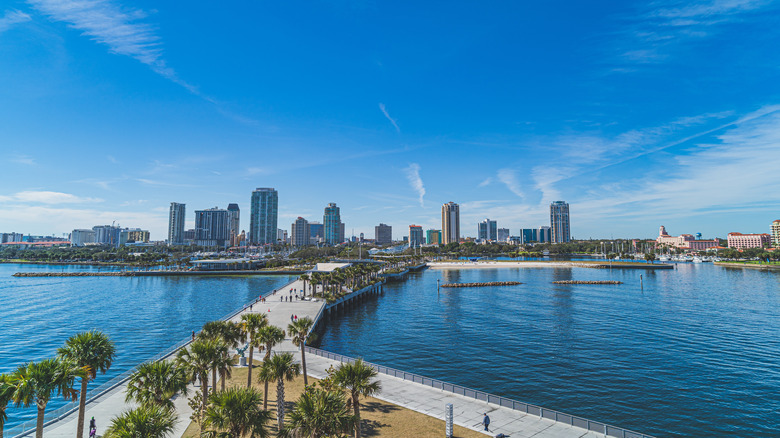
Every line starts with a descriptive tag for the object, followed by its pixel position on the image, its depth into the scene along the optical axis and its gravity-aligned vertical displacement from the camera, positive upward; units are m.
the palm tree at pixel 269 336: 29.38 -6.88
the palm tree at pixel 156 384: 20.92 -7.65
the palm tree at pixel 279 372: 24.89 -8.29
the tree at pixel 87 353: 19.98 -5.68
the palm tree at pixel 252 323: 31.31 -6.32
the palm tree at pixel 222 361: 24.88 -7.60
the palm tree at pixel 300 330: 32.69 -7.06
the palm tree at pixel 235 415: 17.30 -7.68
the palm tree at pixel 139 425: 15.18 -7.27
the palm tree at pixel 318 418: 17.75 -8.01
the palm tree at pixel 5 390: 15.68 -5.95
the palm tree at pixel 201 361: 24.05 -7.19
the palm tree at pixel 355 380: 21.88 -7.61
